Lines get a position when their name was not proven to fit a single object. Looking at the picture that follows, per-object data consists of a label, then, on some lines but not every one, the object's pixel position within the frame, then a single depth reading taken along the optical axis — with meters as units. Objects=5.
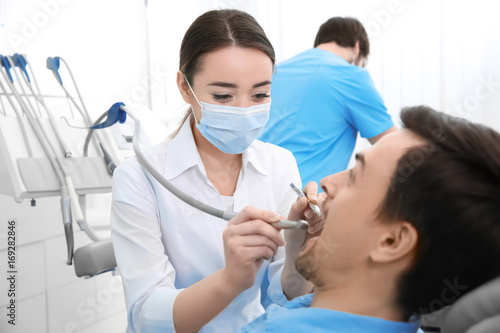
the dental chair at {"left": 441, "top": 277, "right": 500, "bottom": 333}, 0.66
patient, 0.76
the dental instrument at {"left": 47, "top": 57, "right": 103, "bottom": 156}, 1.77
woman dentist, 1.03
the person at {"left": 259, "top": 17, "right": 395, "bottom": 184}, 1.94
